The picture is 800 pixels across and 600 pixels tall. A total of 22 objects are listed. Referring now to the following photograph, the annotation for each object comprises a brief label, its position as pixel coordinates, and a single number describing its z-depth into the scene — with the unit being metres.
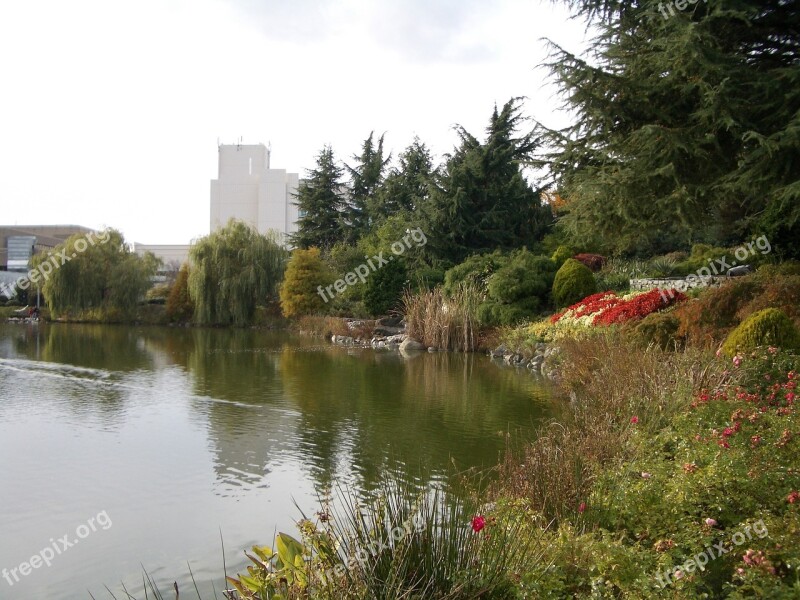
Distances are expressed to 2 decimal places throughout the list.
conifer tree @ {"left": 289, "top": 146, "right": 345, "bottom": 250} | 33.31
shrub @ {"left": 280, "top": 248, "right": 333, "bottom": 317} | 24.50
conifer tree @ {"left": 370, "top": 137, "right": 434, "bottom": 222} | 29.95
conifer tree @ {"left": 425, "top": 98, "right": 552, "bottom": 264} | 23.27
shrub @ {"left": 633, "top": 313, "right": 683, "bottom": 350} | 9.03
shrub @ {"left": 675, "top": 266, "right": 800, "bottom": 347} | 8.24
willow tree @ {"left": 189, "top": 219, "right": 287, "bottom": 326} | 26.38
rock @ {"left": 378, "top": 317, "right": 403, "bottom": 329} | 20.91
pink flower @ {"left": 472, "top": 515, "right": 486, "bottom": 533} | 2.53
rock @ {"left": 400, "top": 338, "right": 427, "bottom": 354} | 17.13
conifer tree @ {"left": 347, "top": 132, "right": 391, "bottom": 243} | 33.41
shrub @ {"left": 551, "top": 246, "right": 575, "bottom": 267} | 18.70
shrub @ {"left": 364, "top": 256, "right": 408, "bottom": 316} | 21.64
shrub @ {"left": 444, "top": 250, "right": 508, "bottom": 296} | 17.97
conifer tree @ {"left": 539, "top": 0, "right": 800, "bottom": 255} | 7.61
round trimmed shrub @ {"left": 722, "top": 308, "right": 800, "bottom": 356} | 6.45
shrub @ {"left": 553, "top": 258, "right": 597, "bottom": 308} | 16.19
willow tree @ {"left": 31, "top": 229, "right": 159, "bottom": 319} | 28.06
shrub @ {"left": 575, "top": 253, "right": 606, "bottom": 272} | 19.72
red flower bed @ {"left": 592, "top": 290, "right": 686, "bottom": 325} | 11.88
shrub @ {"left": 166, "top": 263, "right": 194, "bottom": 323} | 29.11
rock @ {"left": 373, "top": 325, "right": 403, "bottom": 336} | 20.21
